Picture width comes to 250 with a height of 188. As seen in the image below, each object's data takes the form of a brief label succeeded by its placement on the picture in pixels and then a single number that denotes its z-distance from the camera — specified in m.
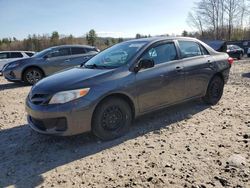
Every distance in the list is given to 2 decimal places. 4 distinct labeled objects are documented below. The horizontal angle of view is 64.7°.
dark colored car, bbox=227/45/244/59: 18.00
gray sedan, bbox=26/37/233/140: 2.94
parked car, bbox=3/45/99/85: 7.63
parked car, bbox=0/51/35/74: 11.52
